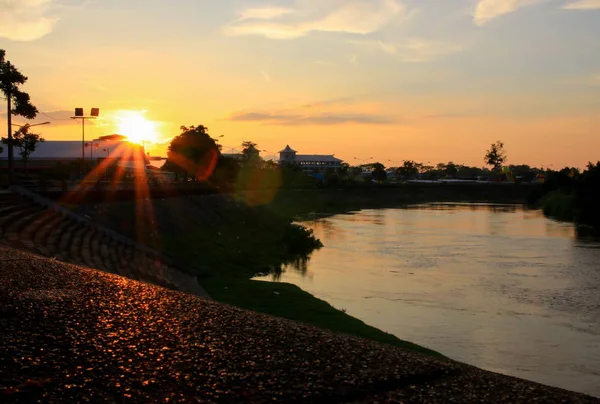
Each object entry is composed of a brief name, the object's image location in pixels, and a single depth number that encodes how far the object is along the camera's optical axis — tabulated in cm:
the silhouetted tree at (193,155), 11030
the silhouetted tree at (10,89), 4312
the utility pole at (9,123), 4280
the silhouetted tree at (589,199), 8425
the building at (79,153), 10250
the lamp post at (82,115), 8038
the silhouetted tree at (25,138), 6078
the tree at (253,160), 16748
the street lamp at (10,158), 4263
